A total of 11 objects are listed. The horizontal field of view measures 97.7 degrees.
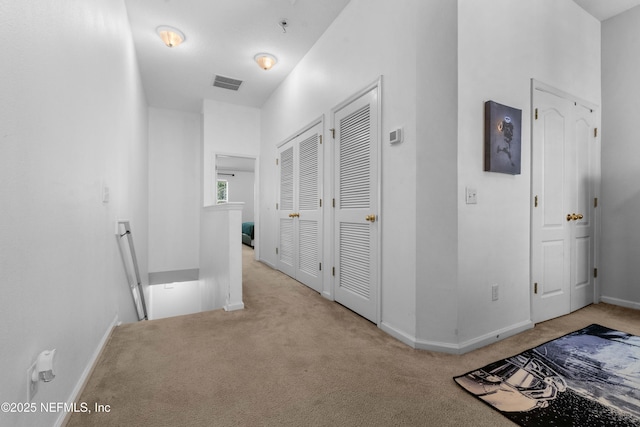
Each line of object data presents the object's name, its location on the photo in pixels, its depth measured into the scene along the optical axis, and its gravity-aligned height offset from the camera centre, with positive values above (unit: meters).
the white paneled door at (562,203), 2.39 +0.08
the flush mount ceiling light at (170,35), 3.22 +2.07
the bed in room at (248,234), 7.53 -0.62
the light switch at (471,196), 1.91 +0.11
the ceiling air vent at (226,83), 4.41 +2.09
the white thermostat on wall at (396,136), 2.12 +0.58
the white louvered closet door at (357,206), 2.42 +0.06
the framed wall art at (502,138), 1.98 +0.55
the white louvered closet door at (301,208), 3.38 +0.05
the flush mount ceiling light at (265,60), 3.76 +2.06
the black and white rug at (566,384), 1.33 -0.96
